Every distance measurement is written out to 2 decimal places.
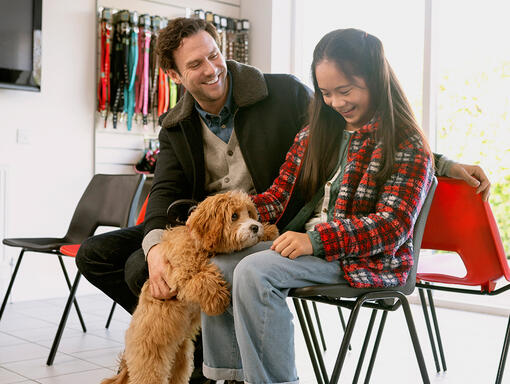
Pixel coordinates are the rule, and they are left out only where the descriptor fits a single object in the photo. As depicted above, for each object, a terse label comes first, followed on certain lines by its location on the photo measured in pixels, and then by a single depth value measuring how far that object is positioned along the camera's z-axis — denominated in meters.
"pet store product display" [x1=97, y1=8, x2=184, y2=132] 4.92
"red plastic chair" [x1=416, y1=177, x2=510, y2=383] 2.07
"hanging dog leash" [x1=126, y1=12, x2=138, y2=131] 4.98
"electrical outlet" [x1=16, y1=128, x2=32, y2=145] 4.58
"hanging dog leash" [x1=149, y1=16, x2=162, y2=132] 5.11
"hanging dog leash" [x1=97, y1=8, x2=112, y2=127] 4.90
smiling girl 1.55
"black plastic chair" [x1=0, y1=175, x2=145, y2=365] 3.31
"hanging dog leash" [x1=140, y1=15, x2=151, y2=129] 5.05
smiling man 2.24
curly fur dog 1.75
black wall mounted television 4.46
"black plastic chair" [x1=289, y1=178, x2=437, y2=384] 1.59
